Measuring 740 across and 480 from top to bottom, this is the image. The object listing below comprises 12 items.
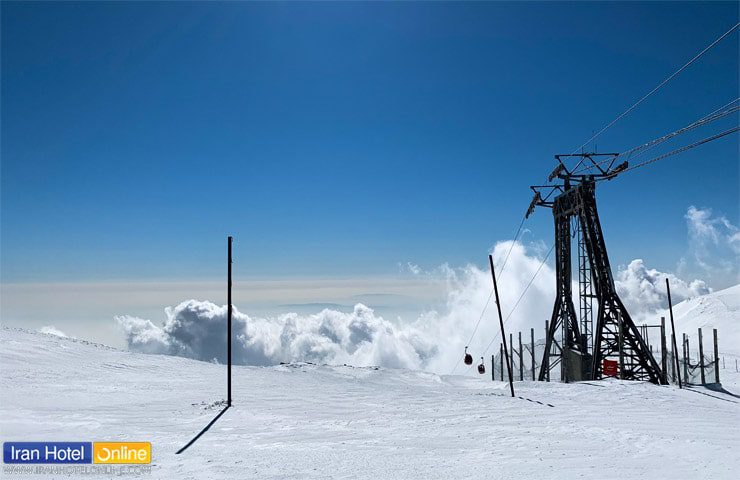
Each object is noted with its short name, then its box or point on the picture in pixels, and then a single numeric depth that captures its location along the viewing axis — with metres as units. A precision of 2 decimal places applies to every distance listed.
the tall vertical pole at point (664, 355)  34.19
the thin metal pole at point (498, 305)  25.02
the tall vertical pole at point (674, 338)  33.77
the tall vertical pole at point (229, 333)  20.06
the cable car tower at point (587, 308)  35.75
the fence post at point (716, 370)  36.69
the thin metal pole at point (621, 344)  35.35
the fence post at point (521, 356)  40.95
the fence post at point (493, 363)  44.84
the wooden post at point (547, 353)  42.47
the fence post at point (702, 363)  38.72
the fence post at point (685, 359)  37.55
